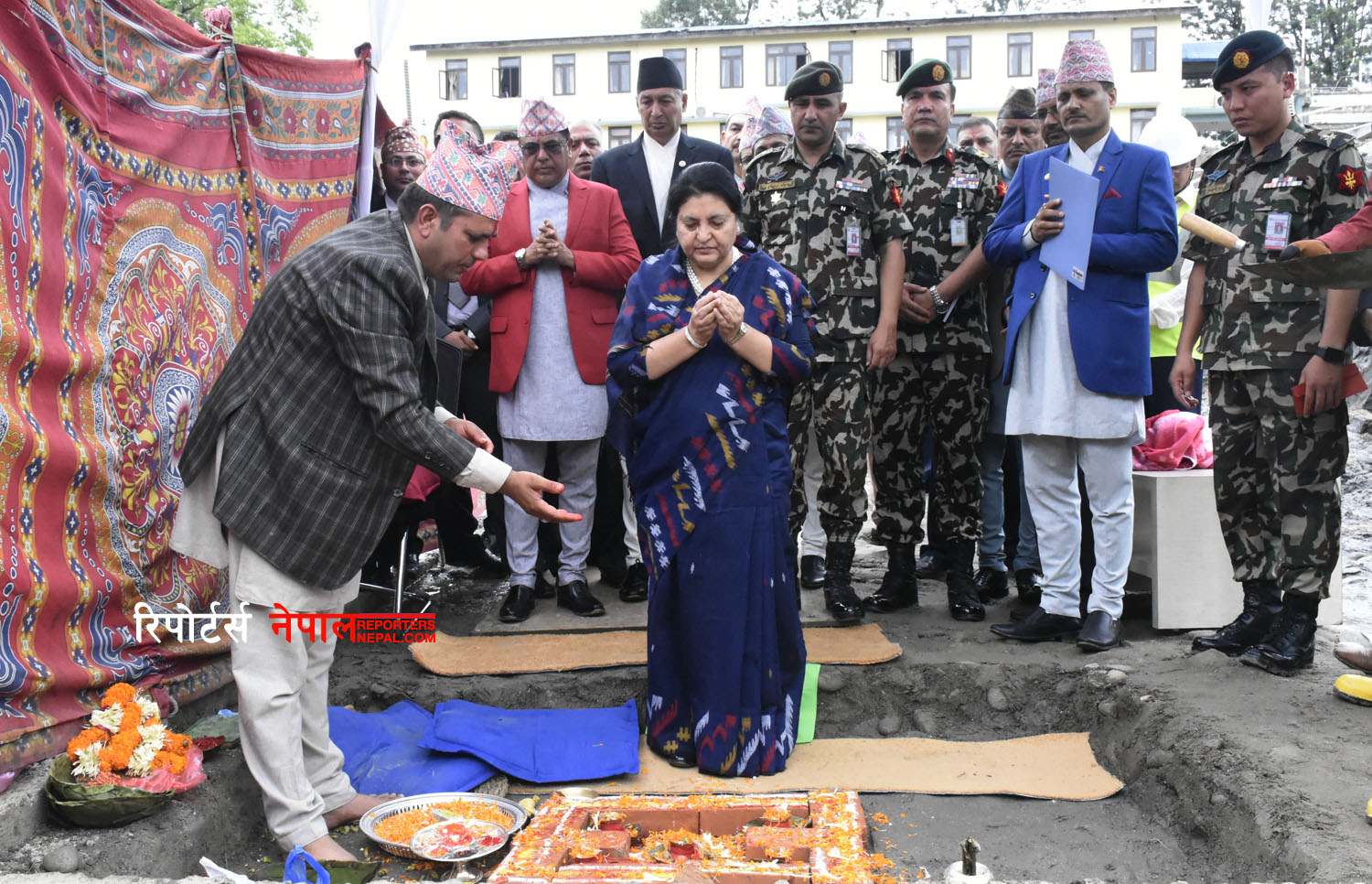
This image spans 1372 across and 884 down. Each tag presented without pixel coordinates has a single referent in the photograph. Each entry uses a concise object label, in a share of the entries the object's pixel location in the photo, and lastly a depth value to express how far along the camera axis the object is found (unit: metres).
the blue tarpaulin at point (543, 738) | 3.63
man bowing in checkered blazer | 2.84
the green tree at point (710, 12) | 38.12
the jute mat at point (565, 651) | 4.26
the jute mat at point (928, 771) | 3.56
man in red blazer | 4.80
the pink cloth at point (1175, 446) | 4.66
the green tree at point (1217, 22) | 34.31
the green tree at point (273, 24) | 28.52
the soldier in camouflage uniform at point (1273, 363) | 3.83
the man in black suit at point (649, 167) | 5.38
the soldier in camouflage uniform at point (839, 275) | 4.72
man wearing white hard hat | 5.50
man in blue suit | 4.27
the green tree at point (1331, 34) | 31.95
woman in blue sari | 3.57
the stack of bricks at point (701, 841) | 2.72
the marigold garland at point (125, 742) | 2.88
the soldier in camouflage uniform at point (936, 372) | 4.95
